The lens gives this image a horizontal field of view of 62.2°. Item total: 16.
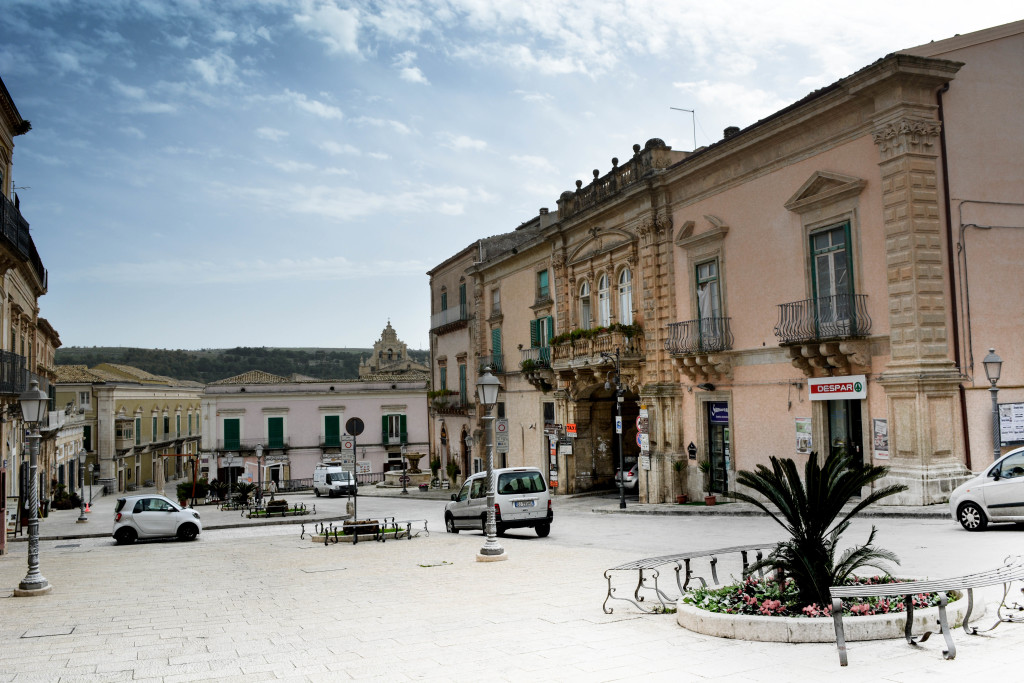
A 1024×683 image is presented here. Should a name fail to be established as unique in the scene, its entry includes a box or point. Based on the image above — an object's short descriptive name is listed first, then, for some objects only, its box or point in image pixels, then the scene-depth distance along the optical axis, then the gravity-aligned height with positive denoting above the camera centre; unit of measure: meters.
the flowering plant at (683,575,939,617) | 7.78 -1.91
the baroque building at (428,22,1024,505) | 17.36 +3.03
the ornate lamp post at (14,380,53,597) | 12.56 -0.84
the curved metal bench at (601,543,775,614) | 9.40 -1.78
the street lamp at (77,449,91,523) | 29.28 -1.88
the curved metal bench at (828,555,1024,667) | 6.77 -1.54
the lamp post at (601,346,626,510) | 24.25 -0.53
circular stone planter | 7.42 -2.00
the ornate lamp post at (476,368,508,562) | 14.62 -0.98
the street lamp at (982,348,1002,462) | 16.88 +0.55
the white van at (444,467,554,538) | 19.03 -2.01
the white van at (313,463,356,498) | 44.09 -3.39
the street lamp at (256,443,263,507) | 33.84 -3.06
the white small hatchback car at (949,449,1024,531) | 13.79 -1.65
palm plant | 8.01 -1.18
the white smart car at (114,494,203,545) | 22.42 -2.57
